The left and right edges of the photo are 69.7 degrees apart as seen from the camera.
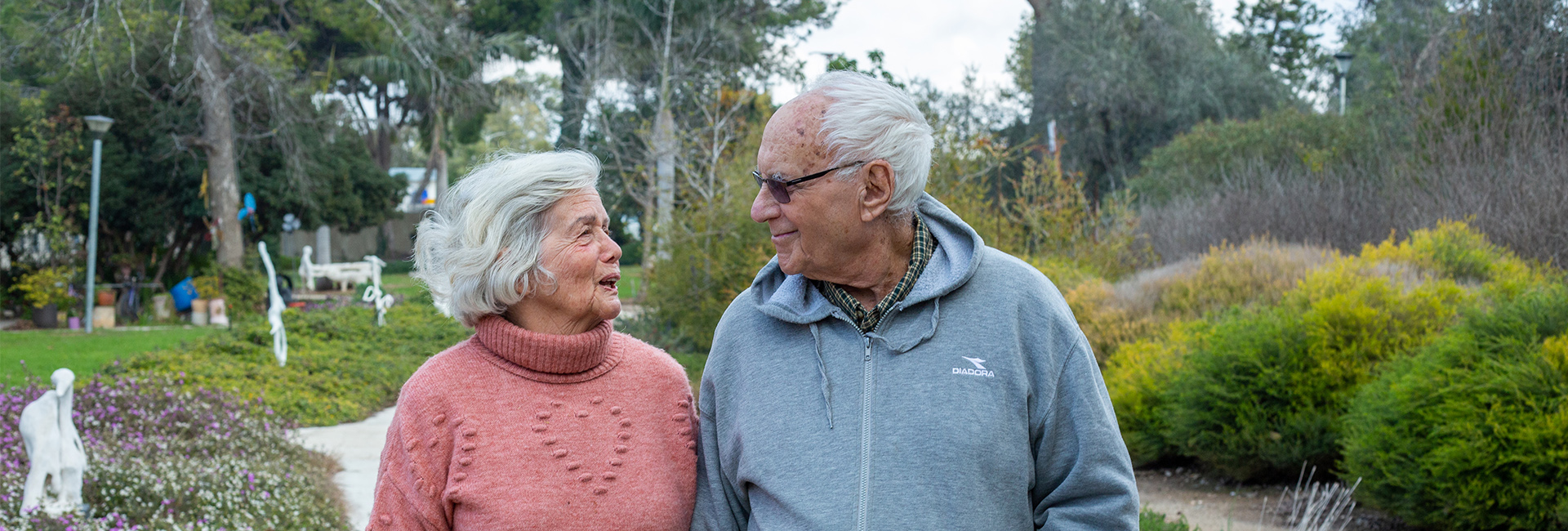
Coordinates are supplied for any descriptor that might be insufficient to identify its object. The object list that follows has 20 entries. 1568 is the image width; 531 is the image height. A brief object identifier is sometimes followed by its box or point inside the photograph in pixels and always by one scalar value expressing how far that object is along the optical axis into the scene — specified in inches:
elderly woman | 75.3
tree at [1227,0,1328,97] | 1187.3
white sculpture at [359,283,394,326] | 506.9
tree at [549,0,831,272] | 763.4
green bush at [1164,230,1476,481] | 214.7
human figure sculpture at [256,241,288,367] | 354.6
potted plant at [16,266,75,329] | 568.4
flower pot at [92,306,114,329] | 595.8
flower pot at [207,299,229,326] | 625.0
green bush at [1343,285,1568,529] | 159.8
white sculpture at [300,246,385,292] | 834.7
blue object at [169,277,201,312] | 634.8
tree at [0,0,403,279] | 521.3
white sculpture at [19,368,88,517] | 174.1
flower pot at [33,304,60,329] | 578.0
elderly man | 70.9
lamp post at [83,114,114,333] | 529.7
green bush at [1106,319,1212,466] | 241.0
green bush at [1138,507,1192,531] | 162.2
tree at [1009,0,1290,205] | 879.1
